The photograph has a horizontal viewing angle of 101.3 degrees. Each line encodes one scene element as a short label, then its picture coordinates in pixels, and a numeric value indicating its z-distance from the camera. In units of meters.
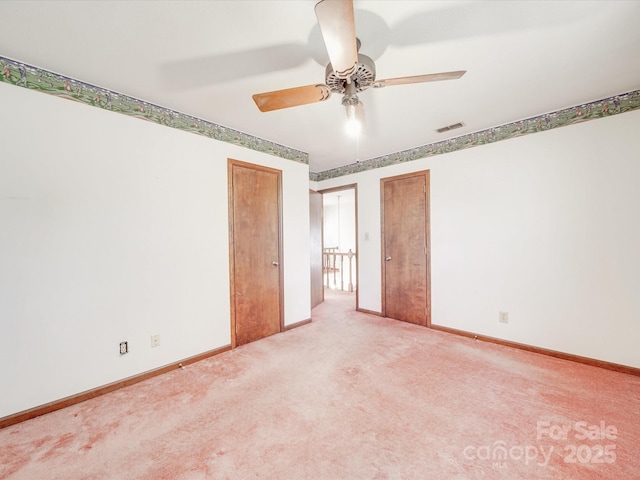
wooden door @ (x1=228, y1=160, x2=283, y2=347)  3.02
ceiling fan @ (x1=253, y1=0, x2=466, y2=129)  1.09
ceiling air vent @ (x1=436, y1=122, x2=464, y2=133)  2.94
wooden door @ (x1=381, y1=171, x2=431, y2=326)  3.64
